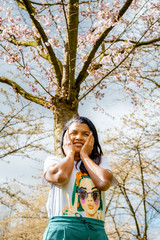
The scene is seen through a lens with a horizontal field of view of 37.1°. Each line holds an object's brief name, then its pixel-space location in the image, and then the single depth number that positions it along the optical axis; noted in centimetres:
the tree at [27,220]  869
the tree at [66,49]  345
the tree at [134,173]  766
